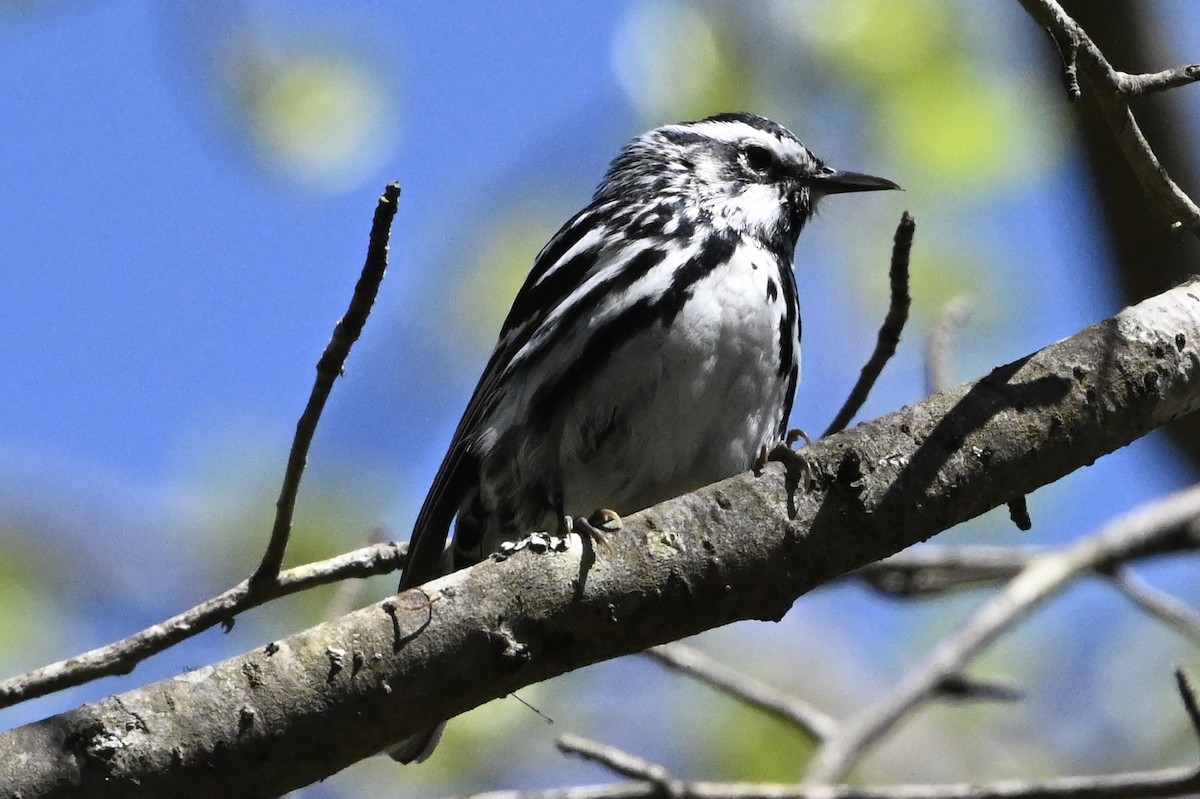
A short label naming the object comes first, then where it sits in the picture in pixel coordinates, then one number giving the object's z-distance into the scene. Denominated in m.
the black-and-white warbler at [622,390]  7.79
